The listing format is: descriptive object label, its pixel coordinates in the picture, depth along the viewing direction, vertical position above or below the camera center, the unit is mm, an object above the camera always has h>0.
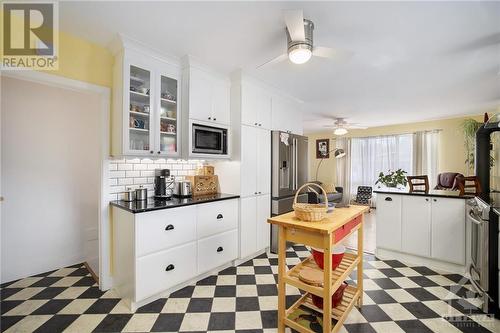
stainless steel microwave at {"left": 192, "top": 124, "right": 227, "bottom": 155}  2608 +330
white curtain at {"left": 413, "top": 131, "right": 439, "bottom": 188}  5766 +335
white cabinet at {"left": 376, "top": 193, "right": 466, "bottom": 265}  2664 -778
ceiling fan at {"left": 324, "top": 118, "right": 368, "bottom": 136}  5495 +1017
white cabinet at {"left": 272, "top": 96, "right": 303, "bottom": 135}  3436 +854
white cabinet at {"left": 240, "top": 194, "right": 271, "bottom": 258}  2916 -804
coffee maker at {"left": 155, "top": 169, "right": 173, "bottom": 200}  2551 -223
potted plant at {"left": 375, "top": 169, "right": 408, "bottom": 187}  3439 -201
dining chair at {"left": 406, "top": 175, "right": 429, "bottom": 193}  3009 -250
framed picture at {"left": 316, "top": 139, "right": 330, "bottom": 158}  7980 +673
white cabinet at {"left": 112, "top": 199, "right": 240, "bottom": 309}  1948 -816
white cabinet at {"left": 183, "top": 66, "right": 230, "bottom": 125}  2559 +867
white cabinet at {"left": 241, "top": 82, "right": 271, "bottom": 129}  2932 +848
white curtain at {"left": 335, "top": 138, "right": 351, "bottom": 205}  7348 -90
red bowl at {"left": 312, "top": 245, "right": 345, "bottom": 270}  1693 -697
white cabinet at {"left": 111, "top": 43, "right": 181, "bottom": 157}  2166 +643
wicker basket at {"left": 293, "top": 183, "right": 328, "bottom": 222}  1550 -329
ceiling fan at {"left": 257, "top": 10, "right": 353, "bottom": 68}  1715 +968
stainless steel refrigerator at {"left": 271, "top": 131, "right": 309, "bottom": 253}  3283 -76
